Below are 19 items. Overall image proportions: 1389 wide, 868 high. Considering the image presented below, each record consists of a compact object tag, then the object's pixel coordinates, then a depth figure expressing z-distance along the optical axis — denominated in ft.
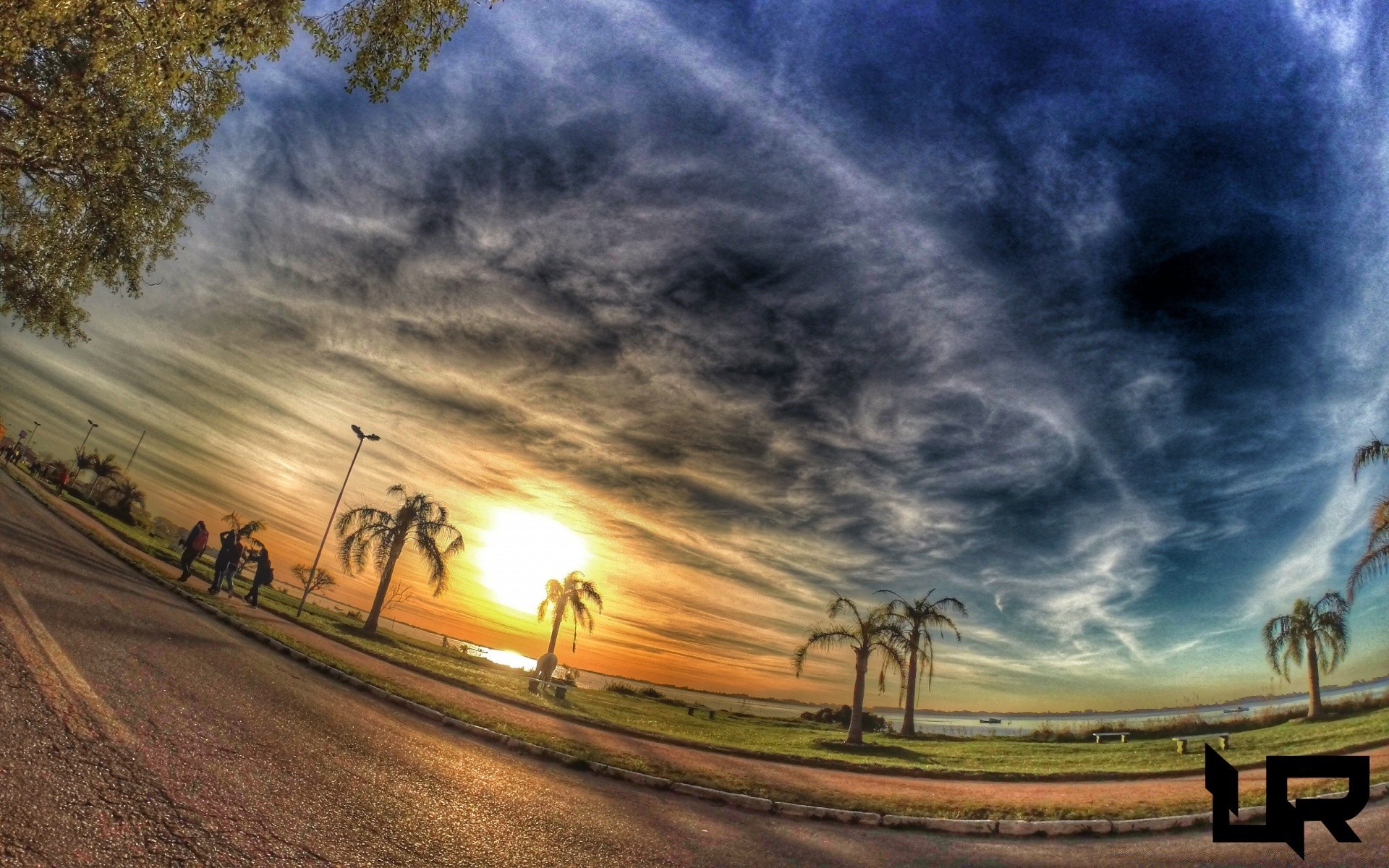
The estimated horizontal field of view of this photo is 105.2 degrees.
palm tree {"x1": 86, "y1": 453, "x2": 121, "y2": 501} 176.36
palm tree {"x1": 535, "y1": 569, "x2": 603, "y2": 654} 116.57
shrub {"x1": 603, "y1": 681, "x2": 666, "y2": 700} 123.95
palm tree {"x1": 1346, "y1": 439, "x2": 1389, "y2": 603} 53.62
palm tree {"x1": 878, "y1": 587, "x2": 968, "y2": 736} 86.89
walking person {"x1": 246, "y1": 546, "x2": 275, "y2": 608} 67.46
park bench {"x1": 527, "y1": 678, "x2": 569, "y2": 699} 67.97
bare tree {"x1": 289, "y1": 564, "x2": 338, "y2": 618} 186.03
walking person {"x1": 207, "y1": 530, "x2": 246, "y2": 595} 65.72
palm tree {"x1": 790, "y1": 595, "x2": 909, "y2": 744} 78.43
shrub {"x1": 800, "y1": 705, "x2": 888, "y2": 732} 102.22
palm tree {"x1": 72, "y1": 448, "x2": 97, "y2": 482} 163.02
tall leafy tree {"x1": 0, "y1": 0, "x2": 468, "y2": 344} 31.73
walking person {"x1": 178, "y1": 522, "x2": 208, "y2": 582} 65.05
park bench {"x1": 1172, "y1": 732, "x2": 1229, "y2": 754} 55.16
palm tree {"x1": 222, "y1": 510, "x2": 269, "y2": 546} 65.62
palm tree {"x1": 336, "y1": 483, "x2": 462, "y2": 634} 112.27
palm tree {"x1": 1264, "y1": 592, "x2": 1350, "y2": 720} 63.21
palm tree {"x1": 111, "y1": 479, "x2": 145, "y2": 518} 140.46
